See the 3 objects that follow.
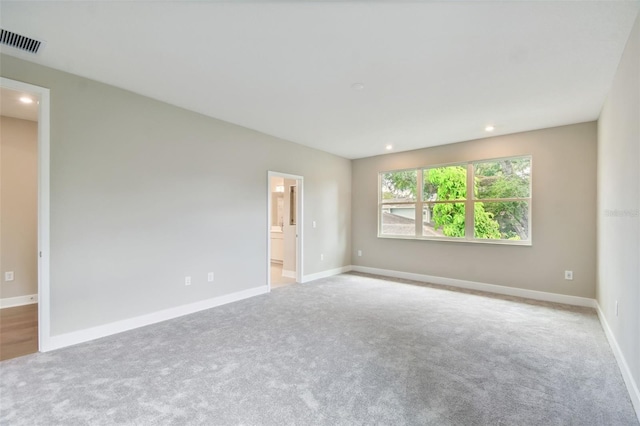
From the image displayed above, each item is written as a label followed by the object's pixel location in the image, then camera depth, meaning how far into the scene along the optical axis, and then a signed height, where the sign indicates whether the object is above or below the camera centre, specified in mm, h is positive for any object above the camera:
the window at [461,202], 4758 +194
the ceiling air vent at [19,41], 2232 +1422
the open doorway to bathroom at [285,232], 5559 -456
